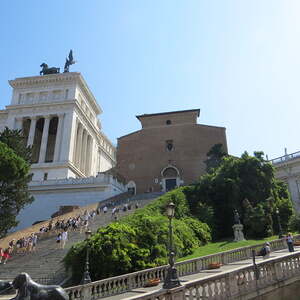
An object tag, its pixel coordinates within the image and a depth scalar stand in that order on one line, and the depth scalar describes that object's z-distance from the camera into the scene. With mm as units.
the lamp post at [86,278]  11906
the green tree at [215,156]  38875
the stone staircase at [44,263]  15434
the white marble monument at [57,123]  45094
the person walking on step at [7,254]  19089
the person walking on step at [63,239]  19344
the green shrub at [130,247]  14164
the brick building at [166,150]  41969
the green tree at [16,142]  24344
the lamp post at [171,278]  7995
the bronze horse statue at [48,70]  55812
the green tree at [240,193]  24375
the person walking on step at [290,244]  14402
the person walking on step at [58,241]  19709
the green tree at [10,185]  21266
